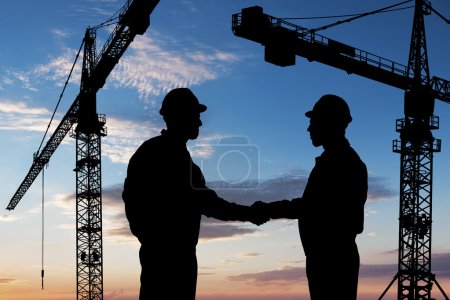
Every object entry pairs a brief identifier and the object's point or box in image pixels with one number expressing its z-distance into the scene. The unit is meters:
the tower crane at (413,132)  43.81
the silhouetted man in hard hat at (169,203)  4.35
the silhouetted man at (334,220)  4.95
